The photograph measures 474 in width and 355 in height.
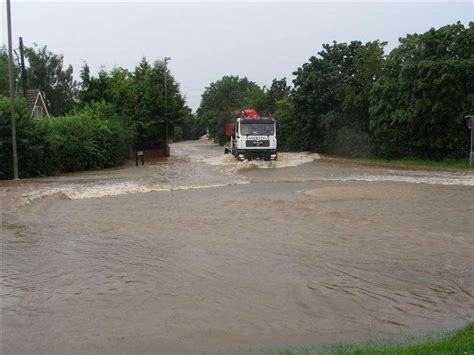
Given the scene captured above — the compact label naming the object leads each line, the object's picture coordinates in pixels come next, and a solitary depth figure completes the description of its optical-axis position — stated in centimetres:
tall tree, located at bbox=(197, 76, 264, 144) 8019
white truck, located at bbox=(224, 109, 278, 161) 3369
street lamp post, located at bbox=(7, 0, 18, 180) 2273
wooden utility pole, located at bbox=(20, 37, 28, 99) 3548
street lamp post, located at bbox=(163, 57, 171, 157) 4856
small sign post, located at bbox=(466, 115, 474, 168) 2737
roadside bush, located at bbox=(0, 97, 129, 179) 2591
